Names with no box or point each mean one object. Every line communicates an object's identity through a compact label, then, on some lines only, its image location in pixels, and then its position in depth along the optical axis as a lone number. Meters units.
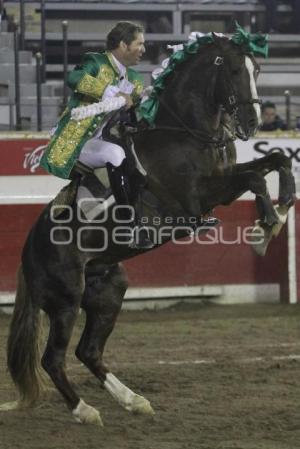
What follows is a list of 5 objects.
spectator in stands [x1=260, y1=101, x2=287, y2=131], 23.83
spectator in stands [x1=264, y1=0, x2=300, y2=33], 28.14
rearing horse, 11.07
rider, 11.30
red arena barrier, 19.28
